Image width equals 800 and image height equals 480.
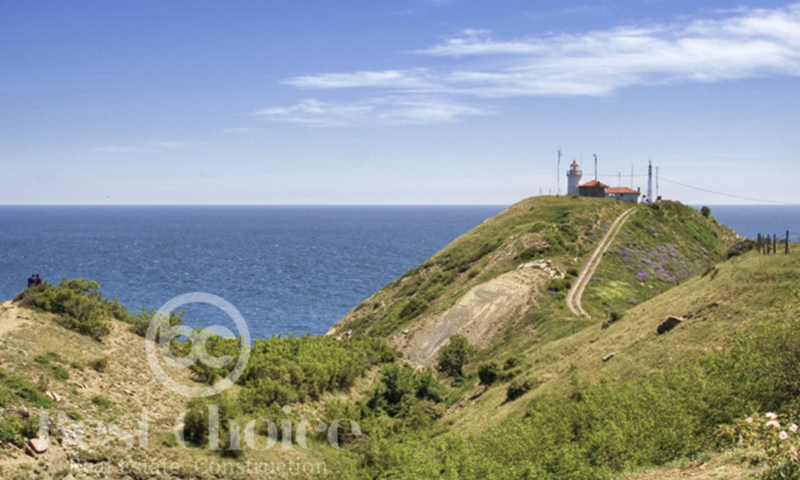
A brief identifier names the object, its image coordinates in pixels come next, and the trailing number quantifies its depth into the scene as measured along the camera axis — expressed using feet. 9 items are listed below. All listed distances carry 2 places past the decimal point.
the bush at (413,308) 207.88
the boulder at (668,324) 106.01
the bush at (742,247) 152.23
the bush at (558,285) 191.30
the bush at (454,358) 154.40
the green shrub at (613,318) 133.39
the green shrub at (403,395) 118.83
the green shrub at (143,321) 102.83
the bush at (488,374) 129.90
